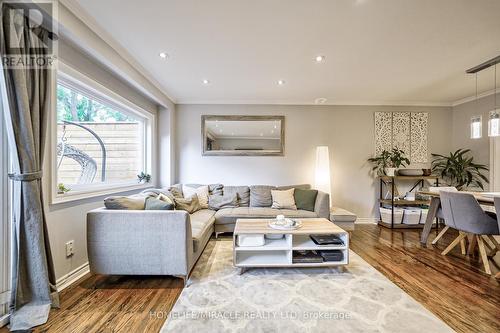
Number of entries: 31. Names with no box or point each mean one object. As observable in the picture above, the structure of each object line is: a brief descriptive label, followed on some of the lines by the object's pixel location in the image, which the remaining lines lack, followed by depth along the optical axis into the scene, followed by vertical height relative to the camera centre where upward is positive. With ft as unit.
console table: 12.91 -1.72
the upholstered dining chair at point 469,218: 7.80 -1.97
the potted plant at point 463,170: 12.77 -0.24
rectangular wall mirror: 14.16 +2.08
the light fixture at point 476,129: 9.14 +1.59
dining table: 10.18 -2.25
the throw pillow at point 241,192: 12.85 -1.57
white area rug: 5.02 -3.72
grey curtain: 4.99 -0.16
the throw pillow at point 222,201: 12.31 -2.02
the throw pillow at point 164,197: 8.91 -1.32
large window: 7.41 +1.09
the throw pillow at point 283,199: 12.05 -1.87
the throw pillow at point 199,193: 12.26 -1.52
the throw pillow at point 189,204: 10.42 -1.89
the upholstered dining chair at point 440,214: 9.34 -2.30
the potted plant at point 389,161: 13.24 +0.32
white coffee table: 7.33 -2.83
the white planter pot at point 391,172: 13.17 -0.36
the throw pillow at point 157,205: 7.06 -1.28
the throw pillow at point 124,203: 6.93 -1.22
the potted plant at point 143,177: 12.03 -0.60
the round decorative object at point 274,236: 8.17 -2.68
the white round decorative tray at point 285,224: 7.78 -2.16
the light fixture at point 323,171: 13.23 -0.30
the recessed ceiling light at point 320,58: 8.35 +4.29
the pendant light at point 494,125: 8.18 +1.58
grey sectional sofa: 6.59 -2.33
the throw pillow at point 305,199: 12.02 -1.85
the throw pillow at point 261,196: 12.56 -1.77
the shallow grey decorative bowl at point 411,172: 12.99 -0.35
